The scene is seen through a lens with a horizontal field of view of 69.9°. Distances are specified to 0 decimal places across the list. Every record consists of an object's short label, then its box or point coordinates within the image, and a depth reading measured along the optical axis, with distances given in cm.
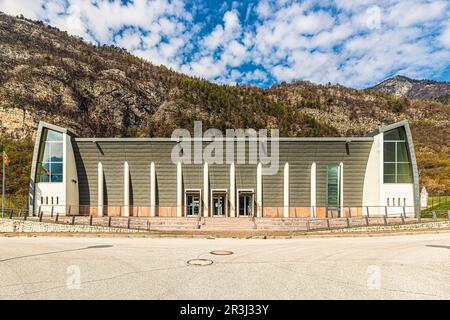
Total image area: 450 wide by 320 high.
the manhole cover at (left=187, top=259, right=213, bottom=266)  1005
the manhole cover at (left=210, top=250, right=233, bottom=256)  1223
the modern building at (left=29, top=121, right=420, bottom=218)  3194
